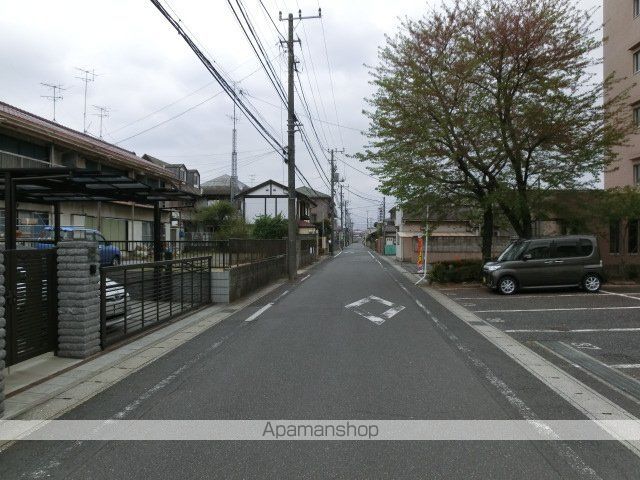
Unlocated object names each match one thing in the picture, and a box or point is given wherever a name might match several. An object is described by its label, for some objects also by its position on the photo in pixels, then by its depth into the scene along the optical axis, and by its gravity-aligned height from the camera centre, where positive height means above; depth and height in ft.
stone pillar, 22.62 -2.53
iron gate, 19.43 -2.57
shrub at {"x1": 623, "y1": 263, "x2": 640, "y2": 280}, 59.88 -3.76
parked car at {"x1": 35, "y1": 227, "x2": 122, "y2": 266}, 37.74 -0.97
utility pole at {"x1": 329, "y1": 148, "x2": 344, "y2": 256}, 168.14 +20.48
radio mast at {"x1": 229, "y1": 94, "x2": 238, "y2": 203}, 161.38 +23.05
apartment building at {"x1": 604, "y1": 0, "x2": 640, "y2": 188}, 72.13 +26.38
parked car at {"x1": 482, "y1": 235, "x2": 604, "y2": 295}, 50.80 -2.63
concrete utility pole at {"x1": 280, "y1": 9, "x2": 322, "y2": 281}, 73.72 +11.61
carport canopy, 24.57 +3.05
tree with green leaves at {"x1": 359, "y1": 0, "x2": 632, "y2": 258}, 56.03 +14.27
